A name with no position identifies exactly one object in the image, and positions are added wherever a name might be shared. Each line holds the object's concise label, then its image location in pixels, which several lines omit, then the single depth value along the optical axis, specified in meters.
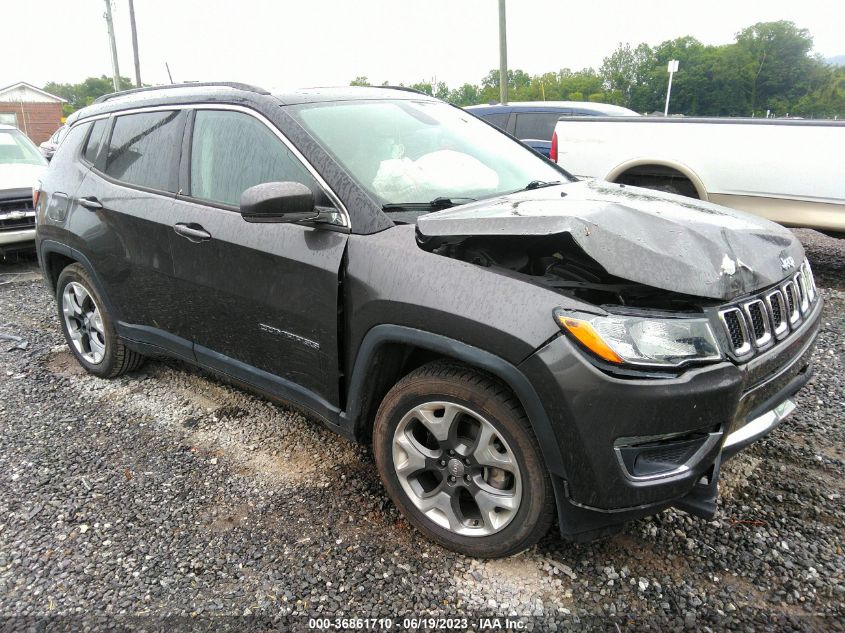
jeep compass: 1.97
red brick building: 53.16
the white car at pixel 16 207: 7.05
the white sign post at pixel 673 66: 24.88
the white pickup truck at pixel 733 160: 5.66
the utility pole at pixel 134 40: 27.73
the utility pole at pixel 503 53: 19.30
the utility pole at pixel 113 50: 27.73
